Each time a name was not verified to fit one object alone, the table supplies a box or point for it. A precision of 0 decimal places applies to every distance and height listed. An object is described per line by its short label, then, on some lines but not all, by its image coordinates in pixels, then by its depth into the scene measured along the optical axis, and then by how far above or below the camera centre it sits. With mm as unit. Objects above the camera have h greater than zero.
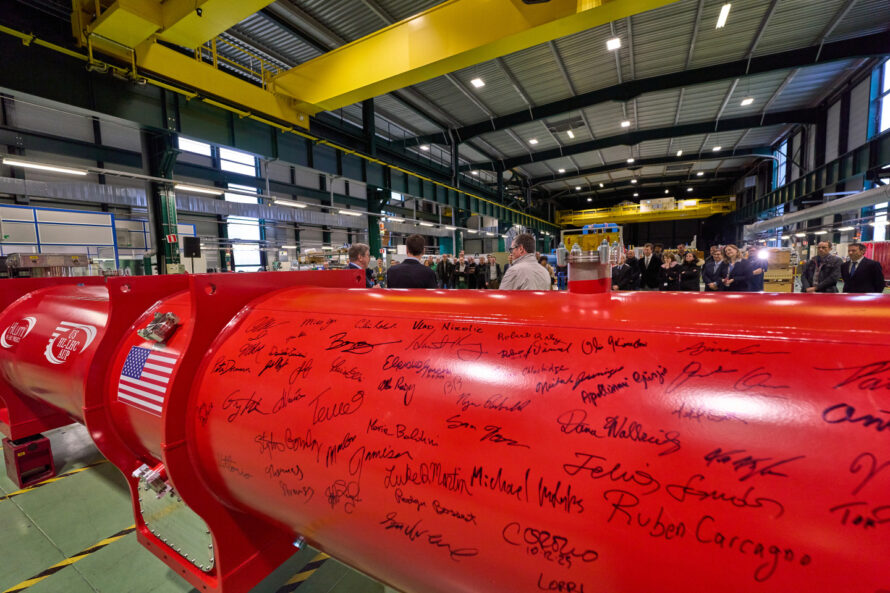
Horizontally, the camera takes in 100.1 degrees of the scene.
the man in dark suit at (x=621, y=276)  7663 -374
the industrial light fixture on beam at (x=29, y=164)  4968 +1581
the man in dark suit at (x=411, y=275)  3889 -102
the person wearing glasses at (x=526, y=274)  3658 -132
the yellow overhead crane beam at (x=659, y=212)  23375 +2916
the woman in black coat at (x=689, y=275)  7246 -377
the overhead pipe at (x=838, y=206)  7434 +1069
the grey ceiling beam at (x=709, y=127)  13602 +4746
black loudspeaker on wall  6875 +493
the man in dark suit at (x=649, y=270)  9117 -322
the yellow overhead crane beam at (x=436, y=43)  4742 +3109
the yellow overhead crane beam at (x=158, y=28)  4324 +3027
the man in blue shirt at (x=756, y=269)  6175 -266
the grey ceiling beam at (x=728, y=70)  8641 +4573
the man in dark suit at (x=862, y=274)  5266 -354
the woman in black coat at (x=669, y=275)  7539 -383
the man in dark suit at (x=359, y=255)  4480 +144
